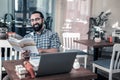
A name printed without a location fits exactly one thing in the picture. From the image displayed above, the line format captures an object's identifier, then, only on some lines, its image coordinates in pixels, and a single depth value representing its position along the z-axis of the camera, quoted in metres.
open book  1.87
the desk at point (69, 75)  1.54
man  2.59
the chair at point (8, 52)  2.85
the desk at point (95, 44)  3.66
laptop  1.46
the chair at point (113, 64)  3.07
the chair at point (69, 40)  4.40
